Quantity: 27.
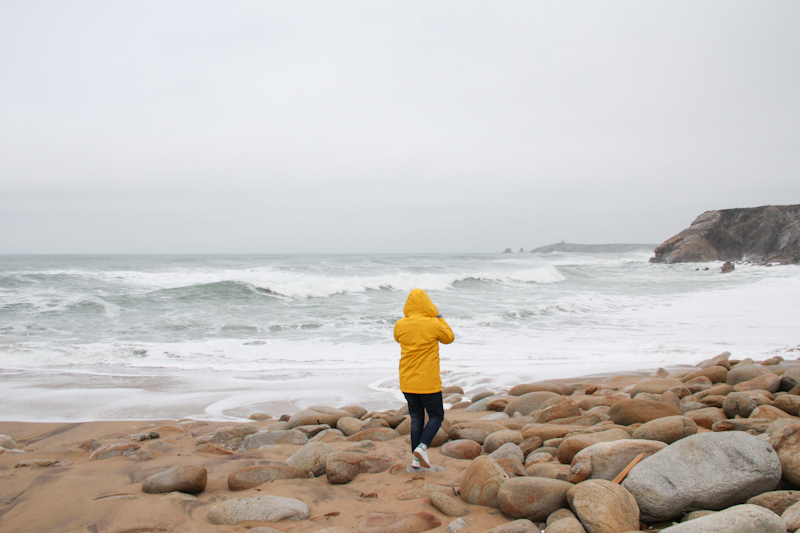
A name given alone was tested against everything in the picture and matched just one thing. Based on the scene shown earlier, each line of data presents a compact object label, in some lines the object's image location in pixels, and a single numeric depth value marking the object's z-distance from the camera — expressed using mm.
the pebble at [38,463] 4035
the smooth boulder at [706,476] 2588
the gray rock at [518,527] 2586
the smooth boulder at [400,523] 2869
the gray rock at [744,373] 5723
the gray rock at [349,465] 3722
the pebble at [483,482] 3123
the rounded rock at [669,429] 3428
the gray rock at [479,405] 6090
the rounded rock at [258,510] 3039
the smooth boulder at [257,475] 3607
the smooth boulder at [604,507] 2518
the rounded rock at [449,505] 3051
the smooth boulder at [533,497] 2826
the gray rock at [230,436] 4812
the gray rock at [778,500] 2475
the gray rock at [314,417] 5461
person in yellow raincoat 4062
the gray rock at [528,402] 5656
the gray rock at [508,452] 3898
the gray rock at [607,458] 3020
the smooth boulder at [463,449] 4305
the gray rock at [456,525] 2848
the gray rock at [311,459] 3914
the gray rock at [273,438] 4789
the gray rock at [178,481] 3424
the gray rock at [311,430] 5133
